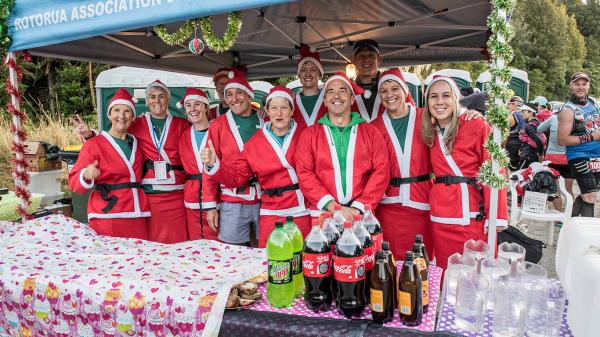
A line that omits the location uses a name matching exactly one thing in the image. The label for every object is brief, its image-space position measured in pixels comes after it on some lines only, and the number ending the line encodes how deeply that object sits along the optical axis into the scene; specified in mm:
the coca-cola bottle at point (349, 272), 1787
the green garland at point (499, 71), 2168
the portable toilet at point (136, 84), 9367
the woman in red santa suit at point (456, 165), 2924
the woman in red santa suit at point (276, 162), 3152
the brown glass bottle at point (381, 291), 1767
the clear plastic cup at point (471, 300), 1772
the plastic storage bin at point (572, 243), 1722
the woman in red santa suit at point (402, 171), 3146
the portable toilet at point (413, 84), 11492
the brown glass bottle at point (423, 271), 1813
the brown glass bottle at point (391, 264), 1815
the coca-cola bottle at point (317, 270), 1862
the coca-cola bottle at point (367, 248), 1891
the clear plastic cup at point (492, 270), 1892
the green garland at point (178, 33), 2973
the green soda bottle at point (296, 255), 2031
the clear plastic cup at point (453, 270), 1988
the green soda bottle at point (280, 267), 1933
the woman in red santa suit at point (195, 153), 3746
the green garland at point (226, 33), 2938
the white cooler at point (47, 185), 5512
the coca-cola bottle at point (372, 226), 2102
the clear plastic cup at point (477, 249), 2174
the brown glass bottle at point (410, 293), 1757
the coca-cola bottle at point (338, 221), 2129
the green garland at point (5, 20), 2951
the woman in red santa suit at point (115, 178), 3366
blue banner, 2365
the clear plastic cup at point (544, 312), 1669
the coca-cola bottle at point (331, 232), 1962
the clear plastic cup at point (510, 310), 1676
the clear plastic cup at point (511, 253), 1994
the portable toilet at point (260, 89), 11414
